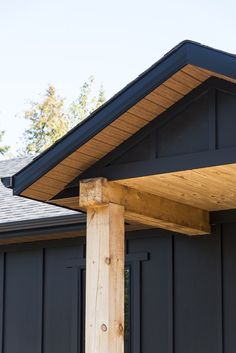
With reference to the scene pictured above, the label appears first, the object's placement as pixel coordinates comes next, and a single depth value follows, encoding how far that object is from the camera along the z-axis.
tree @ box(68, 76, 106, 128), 37.72
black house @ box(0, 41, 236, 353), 6.29
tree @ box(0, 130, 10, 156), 37.44
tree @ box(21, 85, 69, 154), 36.19
